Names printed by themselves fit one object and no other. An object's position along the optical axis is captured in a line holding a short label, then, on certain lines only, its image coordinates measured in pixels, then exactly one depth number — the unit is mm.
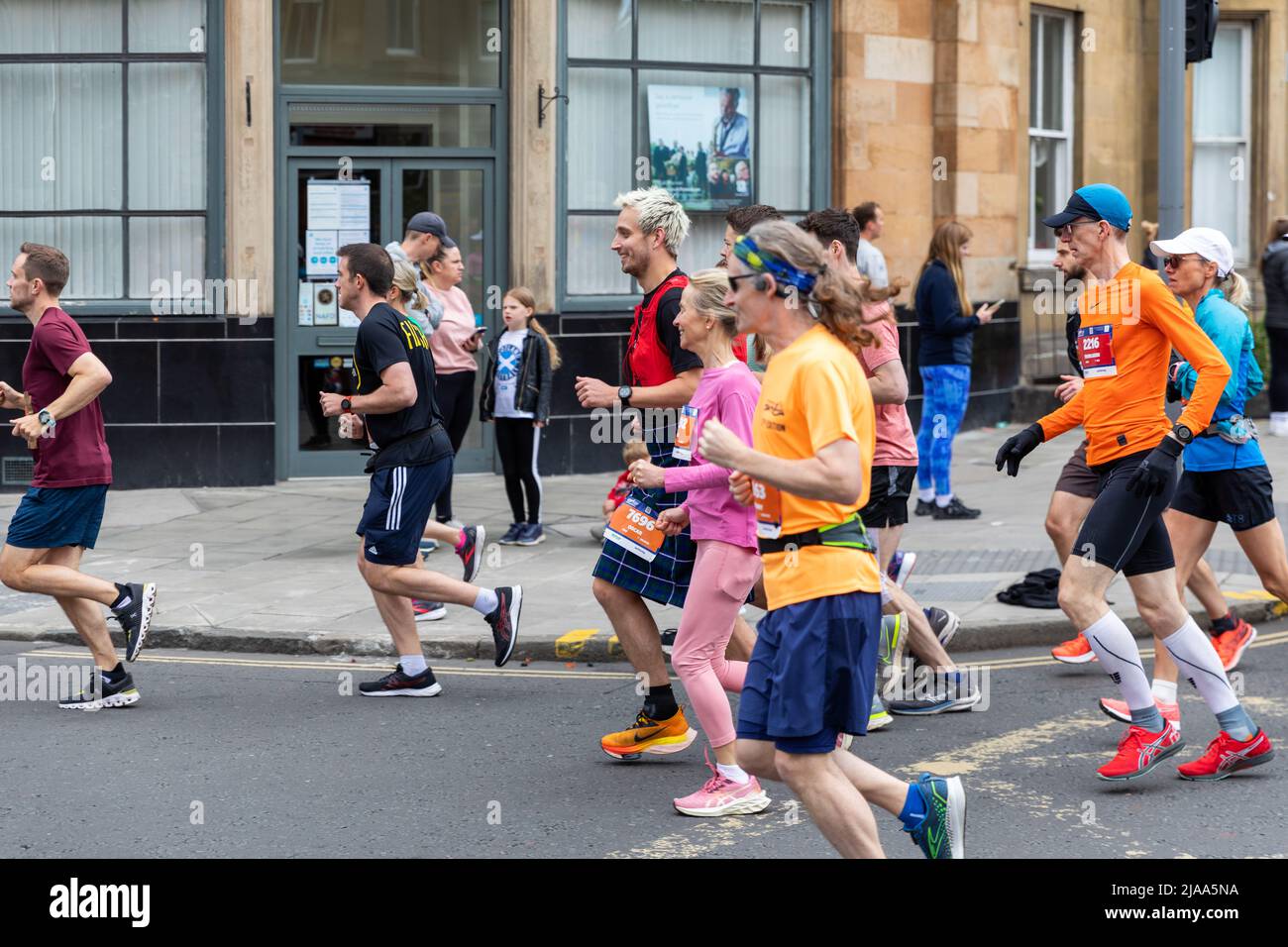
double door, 13984
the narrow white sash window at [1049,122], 18250
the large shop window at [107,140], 13656
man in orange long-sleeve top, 6148
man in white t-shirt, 11625
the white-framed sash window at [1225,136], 19922
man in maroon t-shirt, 7410
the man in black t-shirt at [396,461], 7480
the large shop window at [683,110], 14484
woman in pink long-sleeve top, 5875
